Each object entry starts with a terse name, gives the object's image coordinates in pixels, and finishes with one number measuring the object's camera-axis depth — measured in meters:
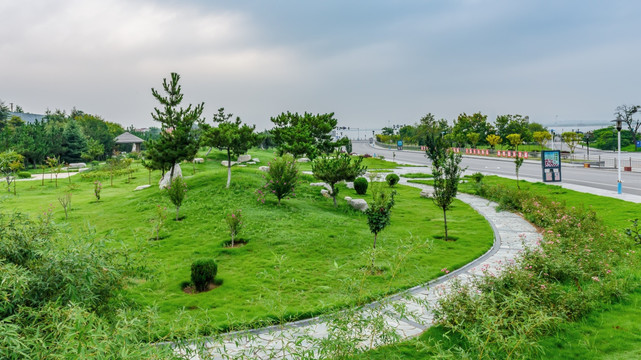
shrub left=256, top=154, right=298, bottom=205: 16.89
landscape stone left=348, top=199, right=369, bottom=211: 17.95
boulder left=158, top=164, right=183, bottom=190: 21.84
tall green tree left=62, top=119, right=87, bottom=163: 43.91
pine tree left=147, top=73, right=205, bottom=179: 20.17
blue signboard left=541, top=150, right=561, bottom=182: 24.98
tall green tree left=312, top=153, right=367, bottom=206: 17.31
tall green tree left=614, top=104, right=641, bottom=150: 68.57
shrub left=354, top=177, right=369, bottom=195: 23.20
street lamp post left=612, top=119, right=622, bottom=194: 20.89
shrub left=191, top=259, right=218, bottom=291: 9.04
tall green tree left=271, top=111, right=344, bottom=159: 31.42
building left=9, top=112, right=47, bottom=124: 97.04
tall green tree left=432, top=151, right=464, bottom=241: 13.08
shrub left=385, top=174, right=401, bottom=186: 26.36
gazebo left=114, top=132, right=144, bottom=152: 54.22
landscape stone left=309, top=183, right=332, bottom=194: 22.07
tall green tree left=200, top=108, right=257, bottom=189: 19.20
